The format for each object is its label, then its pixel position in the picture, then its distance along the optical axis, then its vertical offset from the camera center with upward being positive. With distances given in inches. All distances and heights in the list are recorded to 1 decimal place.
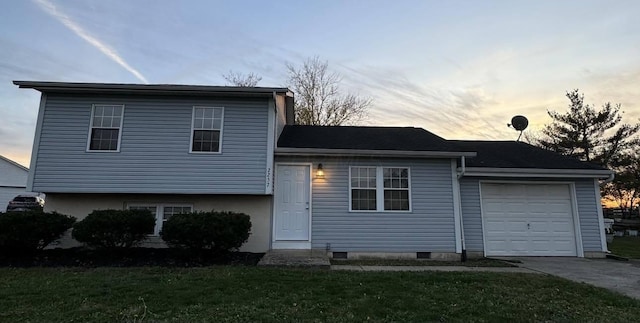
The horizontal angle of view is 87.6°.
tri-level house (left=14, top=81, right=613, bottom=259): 324.8 +38.8
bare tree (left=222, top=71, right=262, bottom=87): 915.4 +378.4
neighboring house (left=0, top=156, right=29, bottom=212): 930.1 +98.8
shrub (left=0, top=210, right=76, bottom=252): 271.3 -12.0
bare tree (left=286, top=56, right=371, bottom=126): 863.7 +313.3
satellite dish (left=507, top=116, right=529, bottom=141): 507.2 +147.8
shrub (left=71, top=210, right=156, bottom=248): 278.5 -10.0
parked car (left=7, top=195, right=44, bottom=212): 708.7 +28.2
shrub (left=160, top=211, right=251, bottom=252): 275.7 -11.5
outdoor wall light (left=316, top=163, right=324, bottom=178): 343.6 +46.2
